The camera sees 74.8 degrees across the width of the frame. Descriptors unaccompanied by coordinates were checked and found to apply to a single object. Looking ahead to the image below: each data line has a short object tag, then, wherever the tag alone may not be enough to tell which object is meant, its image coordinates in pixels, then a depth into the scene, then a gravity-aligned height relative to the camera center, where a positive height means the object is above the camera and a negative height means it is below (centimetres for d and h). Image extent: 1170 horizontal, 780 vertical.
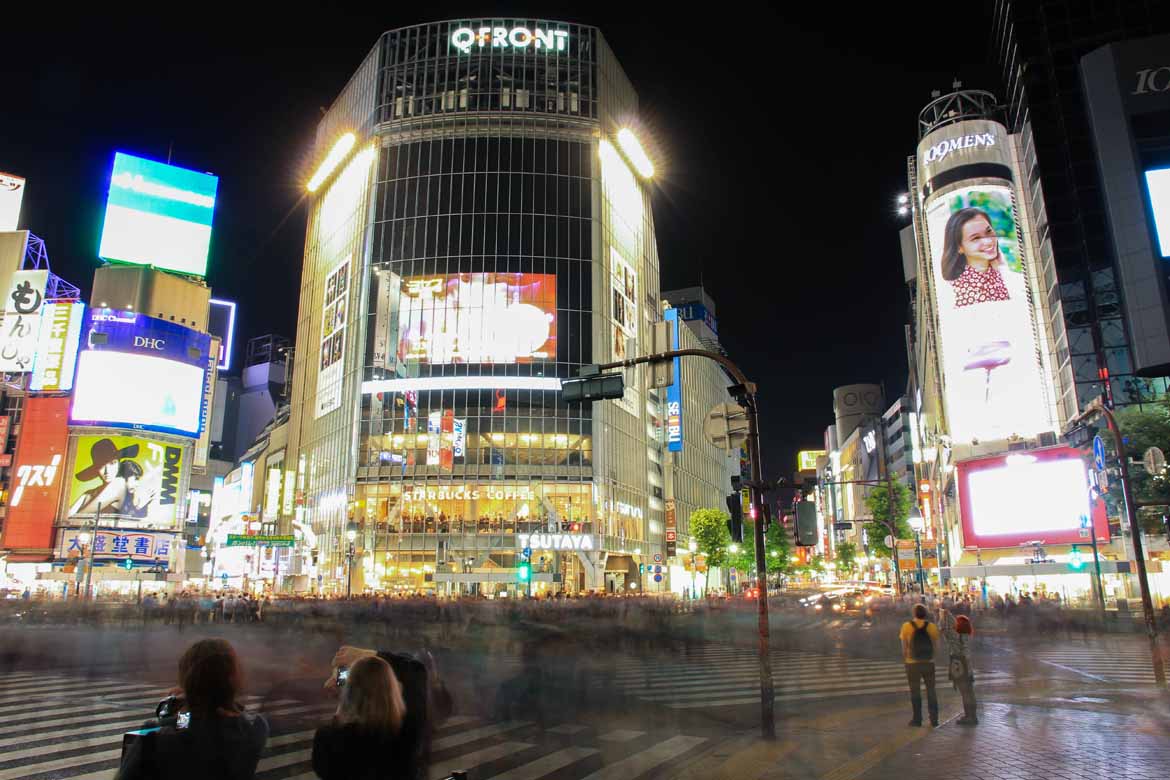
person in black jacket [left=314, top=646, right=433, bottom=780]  409 -84
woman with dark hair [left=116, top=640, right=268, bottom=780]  376 -81
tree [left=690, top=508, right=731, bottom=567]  9469 +363
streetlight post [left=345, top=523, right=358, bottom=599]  6519 +272
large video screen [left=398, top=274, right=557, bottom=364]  7294 +2329
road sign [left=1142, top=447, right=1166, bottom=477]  2230 +295
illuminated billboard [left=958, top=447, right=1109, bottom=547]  5131 +443
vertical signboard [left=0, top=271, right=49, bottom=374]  7119 +2237
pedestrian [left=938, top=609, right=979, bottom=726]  1238 -162
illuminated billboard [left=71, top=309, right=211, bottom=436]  6906 +1766
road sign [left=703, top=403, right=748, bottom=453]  1291 +233
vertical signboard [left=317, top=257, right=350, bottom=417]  7931 +2398
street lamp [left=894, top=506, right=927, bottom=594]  4475 +240
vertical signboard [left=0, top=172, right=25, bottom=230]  7738 +3666
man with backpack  1215 -144
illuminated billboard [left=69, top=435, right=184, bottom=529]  7100 +822
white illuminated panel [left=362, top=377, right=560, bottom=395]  7162 +1685
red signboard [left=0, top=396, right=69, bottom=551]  7250 +909
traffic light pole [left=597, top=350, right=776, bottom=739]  1156 +121
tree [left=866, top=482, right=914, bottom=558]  7831 +510
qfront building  6981 +2325
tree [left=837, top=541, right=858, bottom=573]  14300 +151
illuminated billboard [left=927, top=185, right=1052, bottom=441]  6325 +2005
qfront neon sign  8050 +5439
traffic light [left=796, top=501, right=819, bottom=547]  1357 +66
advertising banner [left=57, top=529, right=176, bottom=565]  6956 +221
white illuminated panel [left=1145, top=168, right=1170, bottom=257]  4038 +1872
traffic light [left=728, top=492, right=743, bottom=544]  1333 +82
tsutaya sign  6869 +228
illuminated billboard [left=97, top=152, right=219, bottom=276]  7612 +3528
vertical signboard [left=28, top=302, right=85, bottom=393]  7219 +2098
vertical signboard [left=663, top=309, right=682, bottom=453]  9081 +1741
